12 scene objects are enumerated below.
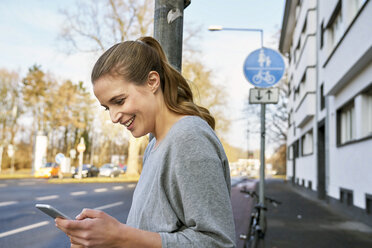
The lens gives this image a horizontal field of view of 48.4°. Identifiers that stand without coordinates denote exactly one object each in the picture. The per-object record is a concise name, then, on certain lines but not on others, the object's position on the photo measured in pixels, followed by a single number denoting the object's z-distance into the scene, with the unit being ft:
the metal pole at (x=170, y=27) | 7.09
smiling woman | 3.56
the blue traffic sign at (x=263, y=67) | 24.71
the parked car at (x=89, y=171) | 134.25
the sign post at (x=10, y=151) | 127.65
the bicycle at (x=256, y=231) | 21.06
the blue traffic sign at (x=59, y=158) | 99.30
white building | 33.40
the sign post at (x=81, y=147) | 99.39
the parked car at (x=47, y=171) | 111.55
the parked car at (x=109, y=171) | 140.67
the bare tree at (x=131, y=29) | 101.14
